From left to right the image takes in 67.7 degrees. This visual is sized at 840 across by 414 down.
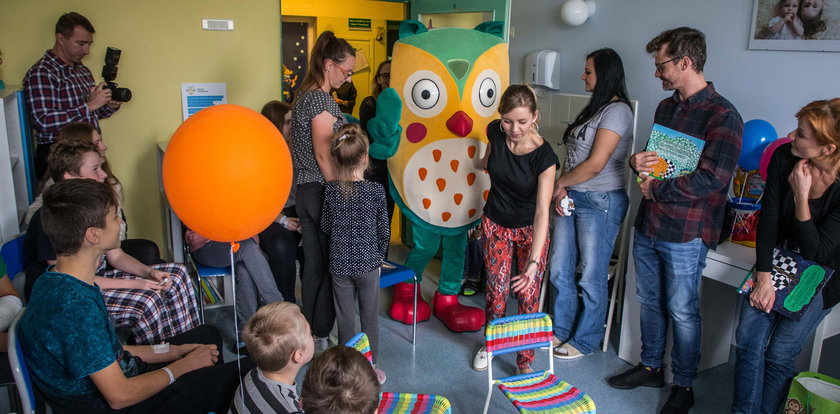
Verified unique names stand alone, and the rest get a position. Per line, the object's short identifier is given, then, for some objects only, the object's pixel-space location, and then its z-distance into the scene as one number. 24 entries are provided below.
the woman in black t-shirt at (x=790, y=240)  2.00
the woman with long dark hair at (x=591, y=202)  2.69
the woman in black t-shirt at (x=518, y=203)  2.53
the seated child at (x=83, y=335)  1.64
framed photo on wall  2.63
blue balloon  2.61
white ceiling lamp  3.65
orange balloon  1.93
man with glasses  2.37
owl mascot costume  3.05
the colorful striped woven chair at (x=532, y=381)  2.11
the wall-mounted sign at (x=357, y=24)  5.64
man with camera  3.22
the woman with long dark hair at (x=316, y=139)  2.65
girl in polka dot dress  2.53
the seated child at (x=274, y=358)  1.67
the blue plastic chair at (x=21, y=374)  1.63
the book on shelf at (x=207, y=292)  3.48
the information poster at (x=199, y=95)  3.85
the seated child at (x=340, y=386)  1.44
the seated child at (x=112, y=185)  2.83
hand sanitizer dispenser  3.84
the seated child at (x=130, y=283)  2.43
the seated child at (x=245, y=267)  2.95
